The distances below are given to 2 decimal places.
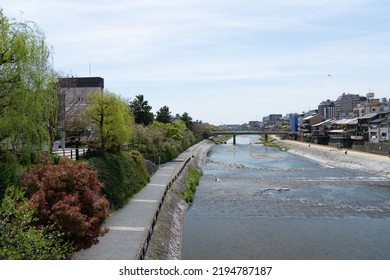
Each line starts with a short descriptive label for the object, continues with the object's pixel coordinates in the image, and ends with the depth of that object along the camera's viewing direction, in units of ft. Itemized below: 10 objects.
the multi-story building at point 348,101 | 475.31
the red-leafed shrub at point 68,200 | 41.96
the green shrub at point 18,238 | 28.94
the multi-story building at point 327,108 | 518.78
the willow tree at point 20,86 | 42.68
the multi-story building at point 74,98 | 115.55
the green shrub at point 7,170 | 43.50
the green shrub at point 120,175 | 70.08
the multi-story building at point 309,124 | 329.33
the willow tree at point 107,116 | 83.35
